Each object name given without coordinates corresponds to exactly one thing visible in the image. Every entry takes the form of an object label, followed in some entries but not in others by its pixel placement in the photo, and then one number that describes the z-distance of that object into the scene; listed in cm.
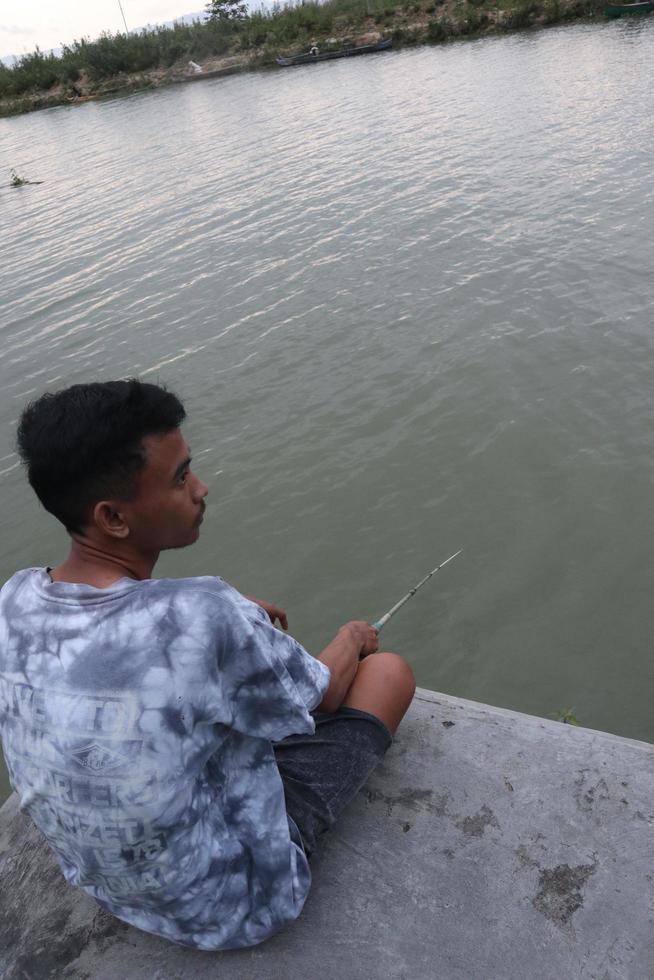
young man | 146
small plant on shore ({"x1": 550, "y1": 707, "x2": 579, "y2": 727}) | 288
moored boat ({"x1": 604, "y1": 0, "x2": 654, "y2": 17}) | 2317
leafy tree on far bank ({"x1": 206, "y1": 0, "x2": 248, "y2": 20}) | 4556
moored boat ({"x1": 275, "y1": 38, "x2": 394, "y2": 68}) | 3044
